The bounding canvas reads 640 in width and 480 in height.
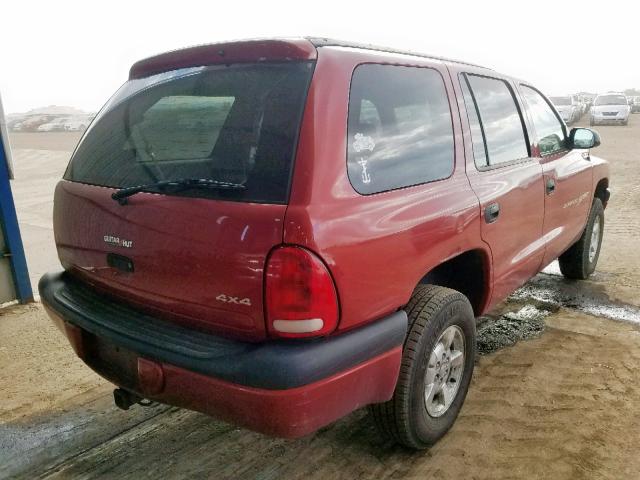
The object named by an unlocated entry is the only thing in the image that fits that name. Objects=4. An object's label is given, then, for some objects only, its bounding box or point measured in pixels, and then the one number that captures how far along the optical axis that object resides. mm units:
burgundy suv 1776
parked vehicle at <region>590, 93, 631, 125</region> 22922
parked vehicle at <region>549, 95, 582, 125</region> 21241
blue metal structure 4277
